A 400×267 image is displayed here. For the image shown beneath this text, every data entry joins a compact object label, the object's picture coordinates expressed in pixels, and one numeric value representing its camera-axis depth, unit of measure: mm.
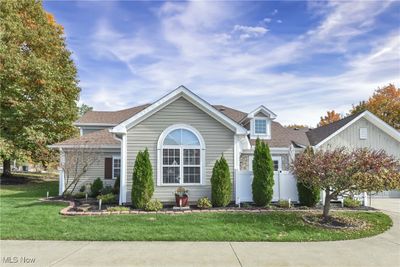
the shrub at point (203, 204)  11633
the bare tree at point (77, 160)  15602
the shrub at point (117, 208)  10829
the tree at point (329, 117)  46609
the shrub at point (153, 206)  11016
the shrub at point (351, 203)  12656
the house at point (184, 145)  12289
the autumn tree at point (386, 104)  36125
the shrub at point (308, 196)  12195
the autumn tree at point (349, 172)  9078
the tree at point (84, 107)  65438
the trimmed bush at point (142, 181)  11297
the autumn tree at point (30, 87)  22141
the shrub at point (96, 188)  16156
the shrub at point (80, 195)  15470
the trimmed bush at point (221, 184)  11844
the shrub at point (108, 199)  12688
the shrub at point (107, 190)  15884
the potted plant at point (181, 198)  11773
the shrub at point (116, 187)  15344
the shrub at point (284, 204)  12028
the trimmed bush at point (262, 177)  11961
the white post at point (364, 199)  13383
